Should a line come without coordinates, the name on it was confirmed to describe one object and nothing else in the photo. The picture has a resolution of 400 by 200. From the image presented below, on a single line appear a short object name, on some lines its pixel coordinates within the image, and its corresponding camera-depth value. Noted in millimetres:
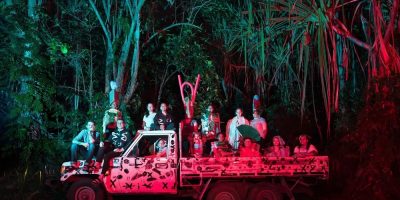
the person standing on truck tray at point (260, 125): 10800
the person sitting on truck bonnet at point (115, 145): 8836
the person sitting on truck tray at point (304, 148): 9422
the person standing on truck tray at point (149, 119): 10652
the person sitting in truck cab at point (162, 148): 8984
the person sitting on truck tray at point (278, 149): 9438
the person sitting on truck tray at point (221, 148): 9258
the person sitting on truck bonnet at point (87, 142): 10070
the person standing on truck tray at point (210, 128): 10773
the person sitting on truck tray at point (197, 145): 9766
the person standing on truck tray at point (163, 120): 10210
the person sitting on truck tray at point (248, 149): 9250
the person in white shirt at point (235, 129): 10938
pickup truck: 8680
